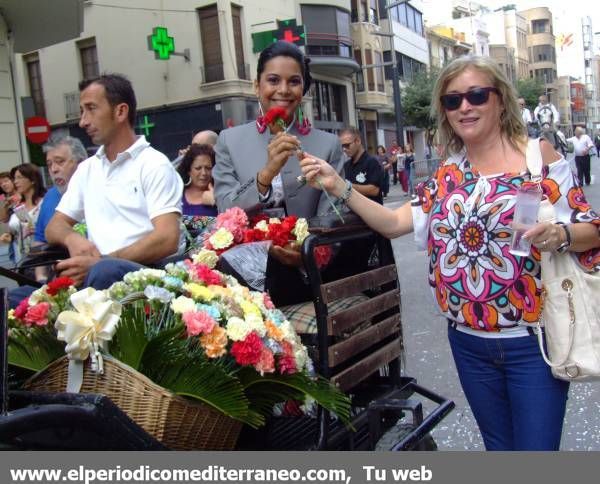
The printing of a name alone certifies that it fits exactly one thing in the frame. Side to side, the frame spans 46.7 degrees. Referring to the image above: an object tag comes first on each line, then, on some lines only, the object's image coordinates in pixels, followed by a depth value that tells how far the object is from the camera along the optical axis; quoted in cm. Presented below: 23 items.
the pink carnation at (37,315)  194
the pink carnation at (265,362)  197
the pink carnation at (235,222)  249
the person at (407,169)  2589
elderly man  511
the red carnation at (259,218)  262
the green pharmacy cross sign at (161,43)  2245
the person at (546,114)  1331
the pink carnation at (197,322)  188
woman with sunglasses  238
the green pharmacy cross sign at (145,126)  2573
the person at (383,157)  2515
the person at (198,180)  543
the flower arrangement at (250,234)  242
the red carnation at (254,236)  246
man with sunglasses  773
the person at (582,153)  2000
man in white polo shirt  304
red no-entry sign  1408
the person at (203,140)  597
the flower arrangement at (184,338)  182
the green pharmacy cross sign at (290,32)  1408
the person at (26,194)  715
